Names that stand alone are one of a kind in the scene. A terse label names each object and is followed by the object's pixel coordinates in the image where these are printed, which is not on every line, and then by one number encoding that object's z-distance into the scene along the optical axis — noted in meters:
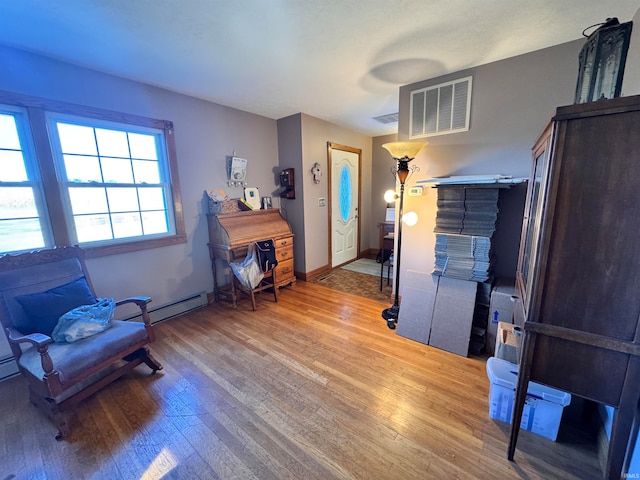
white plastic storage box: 1.38
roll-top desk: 3.08
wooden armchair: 1.51
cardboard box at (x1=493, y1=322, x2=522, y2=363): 1.61
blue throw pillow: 1.70
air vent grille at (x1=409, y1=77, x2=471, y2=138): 2.39
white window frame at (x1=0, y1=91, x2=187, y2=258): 2.00
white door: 4.39
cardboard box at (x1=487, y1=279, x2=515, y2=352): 2.04
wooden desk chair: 3.01
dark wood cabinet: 0.94
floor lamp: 2.29
